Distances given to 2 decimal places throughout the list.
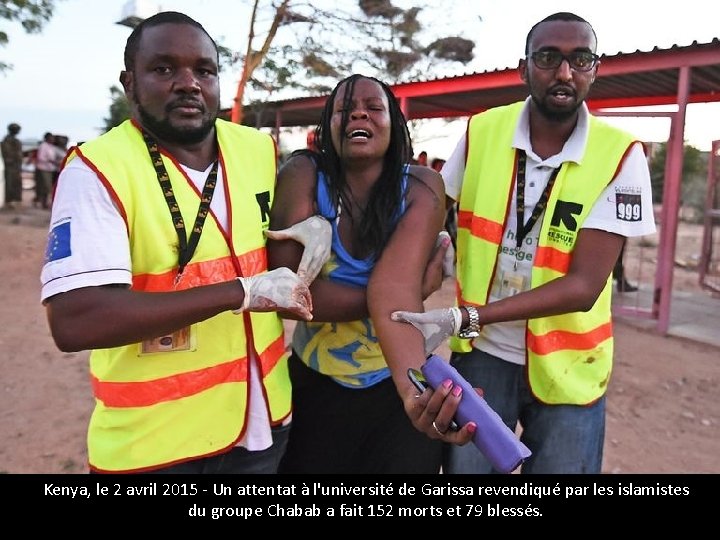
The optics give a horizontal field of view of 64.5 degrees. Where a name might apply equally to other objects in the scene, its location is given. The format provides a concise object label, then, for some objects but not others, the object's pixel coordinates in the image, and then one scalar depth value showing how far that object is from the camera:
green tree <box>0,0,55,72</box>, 8.74
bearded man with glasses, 1.85
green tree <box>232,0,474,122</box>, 12.06
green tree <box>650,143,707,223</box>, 20.48
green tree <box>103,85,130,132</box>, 27.20
